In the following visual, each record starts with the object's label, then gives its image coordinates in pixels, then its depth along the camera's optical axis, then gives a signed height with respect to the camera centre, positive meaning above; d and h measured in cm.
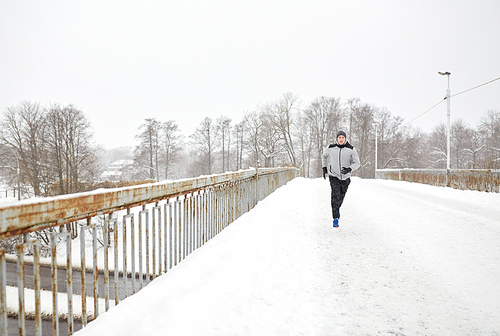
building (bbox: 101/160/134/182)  4520 -127
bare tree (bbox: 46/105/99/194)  2770 +155
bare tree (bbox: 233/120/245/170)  6034 +442
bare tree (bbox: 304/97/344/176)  5788 +754
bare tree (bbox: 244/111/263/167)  5112 +454
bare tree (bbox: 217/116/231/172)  5869 +524
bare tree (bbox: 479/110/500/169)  4998 +455
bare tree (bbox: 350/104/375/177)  5588 +513
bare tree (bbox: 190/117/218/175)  5559 +324
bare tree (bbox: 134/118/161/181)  4699 +232
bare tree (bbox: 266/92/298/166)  4744 +693
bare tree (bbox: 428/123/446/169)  5951 +257
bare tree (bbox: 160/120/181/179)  5058 +309
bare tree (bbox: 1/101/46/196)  2545 +263
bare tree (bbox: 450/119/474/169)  6084 +282
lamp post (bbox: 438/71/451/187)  1917 +331
